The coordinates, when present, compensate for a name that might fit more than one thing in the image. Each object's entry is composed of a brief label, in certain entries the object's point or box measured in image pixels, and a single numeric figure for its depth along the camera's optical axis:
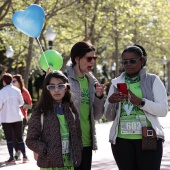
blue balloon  9.15
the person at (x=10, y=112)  13.13
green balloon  9.25
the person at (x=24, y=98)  13.94
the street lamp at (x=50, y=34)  23.76
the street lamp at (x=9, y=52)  30.40
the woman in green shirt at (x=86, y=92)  6.52
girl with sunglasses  5.92
